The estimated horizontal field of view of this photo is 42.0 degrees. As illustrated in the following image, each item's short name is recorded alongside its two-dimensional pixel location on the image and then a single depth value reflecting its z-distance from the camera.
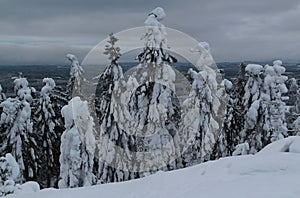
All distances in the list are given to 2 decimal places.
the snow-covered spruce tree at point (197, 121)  21.39
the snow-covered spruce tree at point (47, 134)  26.44
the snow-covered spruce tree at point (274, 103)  21.81
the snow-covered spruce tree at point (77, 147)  18.36
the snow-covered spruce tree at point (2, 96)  28.73
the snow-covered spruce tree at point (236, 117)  25.86
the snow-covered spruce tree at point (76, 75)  26.41
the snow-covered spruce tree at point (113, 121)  20.17
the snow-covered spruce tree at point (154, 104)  18.98
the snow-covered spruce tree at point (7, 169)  13.84
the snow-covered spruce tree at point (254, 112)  22.58
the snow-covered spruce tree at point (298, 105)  28.81
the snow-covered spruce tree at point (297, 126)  22.59
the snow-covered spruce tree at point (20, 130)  23.09
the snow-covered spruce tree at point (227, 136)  23.59
